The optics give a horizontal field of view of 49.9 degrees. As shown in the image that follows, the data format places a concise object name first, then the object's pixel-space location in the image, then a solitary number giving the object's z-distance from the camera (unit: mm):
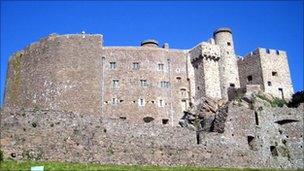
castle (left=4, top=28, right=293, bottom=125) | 48622
